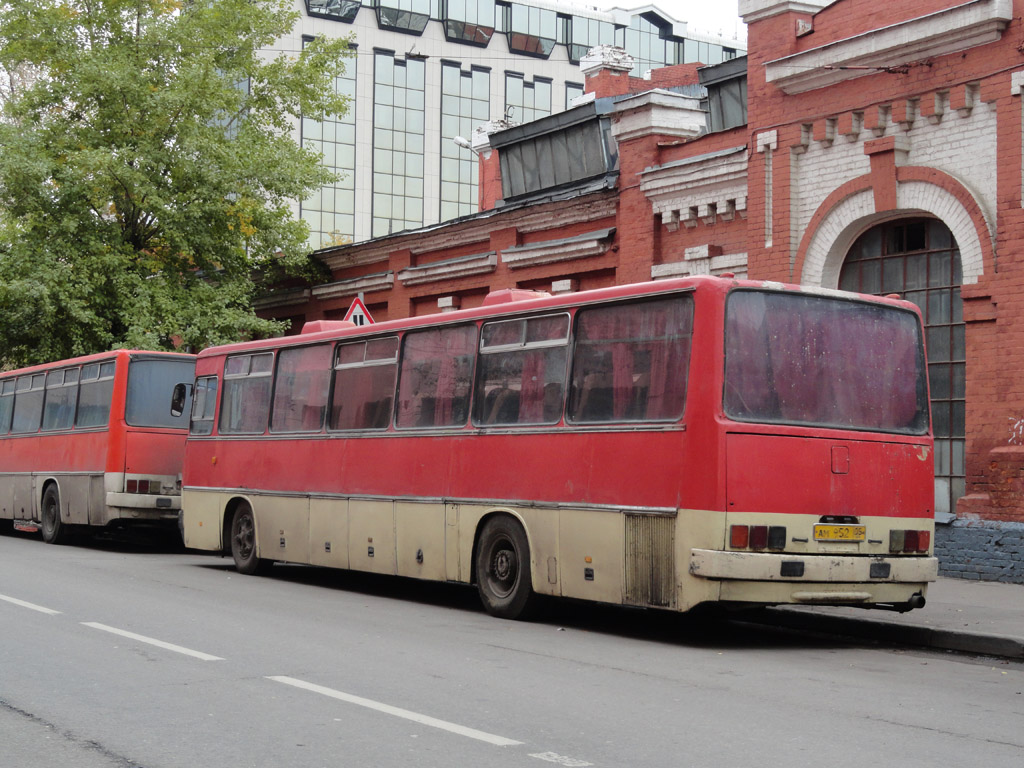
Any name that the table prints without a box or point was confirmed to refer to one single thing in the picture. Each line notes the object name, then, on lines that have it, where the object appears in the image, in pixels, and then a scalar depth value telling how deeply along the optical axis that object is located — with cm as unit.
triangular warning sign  1900
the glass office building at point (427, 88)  8519
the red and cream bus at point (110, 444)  2150
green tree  2855
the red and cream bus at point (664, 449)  1088
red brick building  1584
